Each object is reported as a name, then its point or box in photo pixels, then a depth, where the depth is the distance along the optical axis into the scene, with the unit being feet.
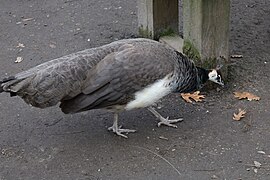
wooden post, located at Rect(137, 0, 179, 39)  16.63
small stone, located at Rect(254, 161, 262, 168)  11.75
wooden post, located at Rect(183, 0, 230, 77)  13.94
